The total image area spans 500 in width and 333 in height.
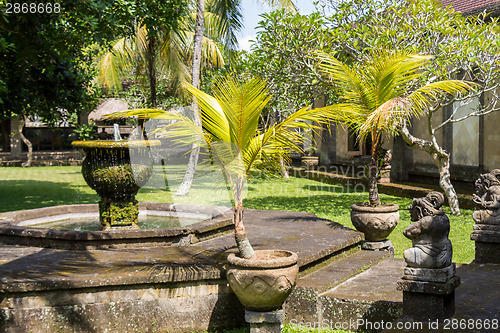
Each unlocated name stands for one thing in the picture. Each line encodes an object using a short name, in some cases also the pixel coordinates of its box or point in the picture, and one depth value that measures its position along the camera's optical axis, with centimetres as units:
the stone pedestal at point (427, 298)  434
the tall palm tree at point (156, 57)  1767
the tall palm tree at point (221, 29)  1513
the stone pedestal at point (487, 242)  679
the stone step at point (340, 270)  559
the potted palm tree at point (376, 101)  721
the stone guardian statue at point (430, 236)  434
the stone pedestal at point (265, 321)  480
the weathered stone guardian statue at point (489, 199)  684
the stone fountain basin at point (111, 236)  630
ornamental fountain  714
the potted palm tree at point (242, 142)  469
